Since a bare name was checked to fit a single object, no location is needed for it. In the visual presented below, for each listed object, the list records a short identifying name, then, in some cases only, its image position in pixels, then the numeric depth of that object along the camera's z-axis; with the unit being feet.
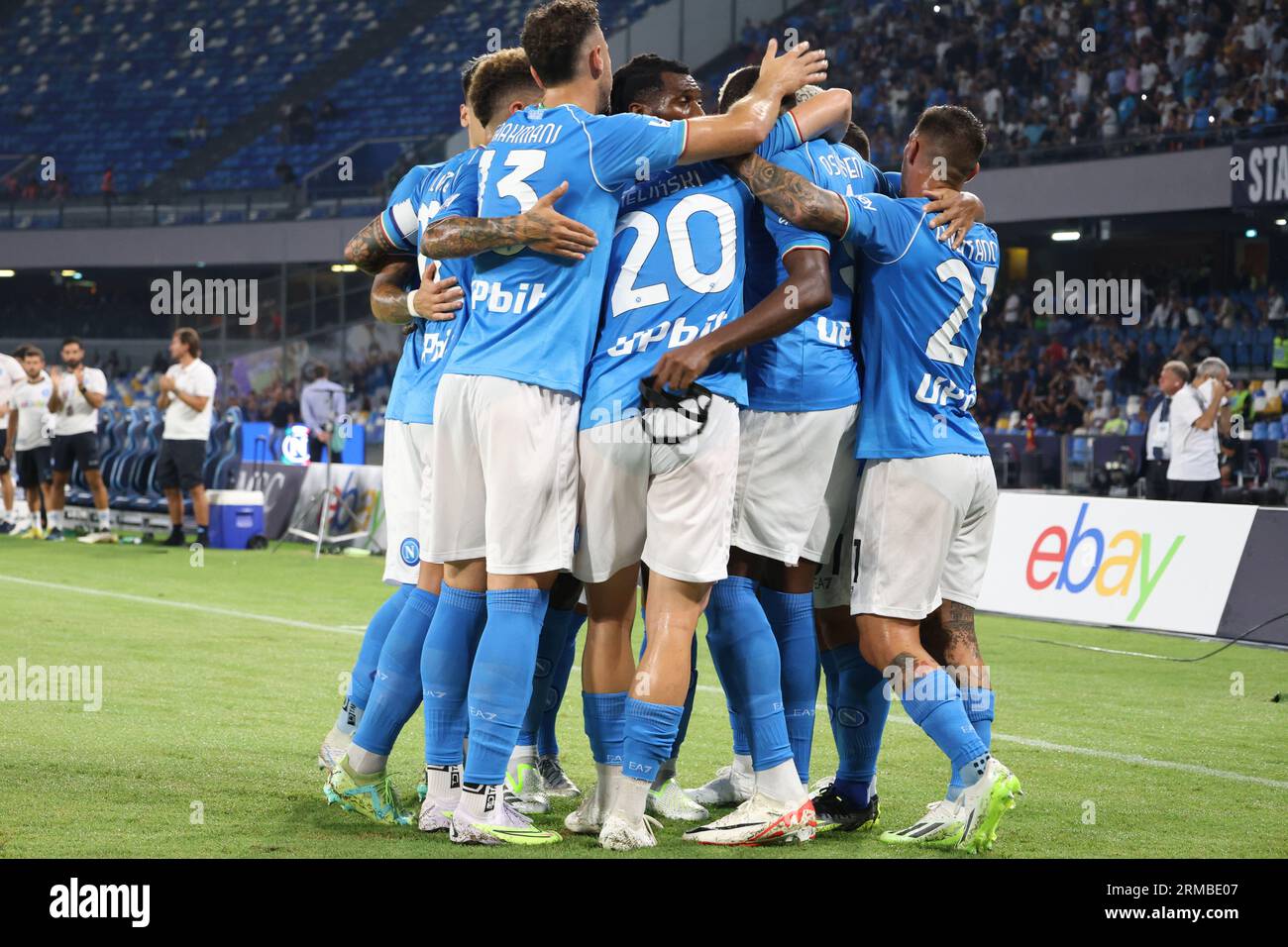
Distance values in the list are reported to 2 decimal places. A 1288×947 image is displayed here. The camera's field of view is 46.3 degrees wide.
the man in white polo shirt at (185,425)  50.21
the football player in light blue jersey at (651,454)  14.29
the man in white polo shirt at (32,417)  56.80
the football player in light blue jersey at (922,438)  14.76
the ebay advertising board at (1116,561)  33.58
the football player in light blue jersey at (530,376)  14.06
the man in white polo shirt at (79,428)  54.95
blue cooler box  54.39
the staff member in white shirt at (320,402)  70.23
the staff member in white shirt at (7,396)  58.70
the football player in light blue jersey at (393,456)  17.10
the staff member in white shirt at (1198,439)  47.44
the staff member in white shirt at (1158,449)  53.57
